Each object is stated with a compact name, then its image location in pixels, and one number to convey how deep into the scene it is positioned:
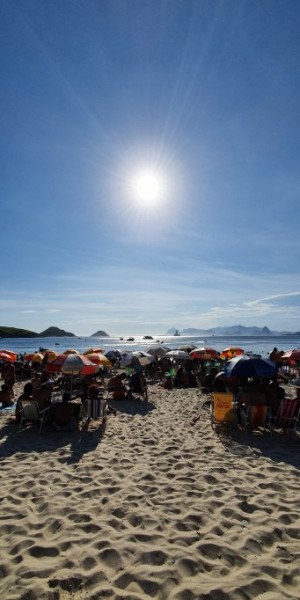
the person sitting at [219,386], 10.55
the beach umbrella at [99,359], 13.37
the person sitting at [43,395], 8.73
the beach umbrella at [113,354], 27.63
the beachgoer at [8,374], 13.24
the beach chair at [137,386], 12.82
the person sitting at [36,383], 11.88
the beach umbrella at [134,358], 16.39
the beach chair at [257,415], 8.09
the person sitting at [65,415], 8.38
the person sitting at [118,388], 12.72
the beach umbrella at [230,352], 19.61
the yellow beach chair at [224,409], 8.66
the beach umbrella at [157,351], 19.33
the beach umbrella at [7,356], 16.02
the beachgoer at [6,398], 11.80
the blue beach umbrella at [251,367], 8.64
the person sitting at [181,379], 16.30
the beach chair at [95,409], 8.57
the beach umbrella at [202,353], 19.31
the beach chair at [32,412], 8.34
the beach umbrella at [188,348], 24.83
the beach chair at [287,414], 7.73
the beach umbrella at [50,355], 19.08
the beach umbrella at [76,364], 10.50
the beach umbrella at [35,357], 19.34
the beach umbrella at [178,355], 17.72
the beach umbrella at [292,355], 15.53
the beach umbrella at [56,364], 10.88
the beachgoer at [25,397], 8.80
